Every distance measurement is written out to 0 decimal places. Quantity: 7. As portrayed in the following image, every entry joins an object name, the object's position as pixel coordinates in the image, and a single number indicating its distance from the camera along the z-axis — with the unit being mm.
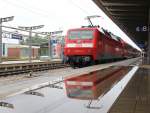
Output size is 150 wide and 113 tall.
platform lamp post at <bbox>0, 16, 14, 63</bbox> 35750
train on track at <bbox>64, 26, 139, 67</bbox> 32406
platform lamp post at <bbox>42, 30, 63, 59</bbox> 42000
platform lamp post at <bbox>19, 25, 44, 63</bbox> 34019
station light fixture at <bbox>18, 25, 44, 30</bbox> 43344
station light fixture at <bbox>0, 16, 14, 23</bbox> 35750
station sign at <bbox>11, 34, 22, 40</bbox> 35256
